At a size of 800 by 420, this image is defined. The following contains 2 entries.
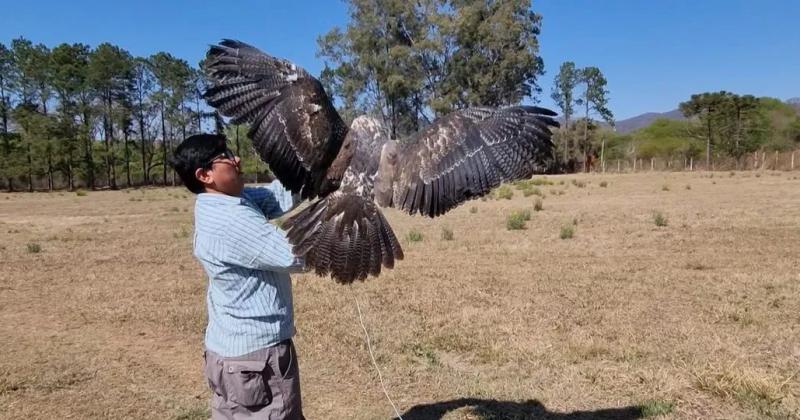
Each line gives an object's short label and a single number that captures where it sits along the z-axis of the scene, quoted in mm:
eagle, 3369
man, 2506
